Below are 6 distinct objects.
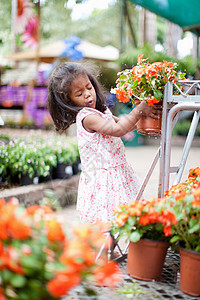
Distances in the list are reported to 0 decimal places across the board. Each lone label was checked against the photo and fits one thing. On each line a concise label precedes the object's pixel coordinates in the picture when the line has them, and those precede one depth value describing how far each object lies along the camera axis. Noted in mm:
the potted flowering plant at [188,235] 1430
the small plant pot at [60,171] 4168
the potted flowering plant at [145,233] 1447
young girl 2201
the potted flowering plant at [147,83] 1940
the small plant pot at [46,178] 3912
